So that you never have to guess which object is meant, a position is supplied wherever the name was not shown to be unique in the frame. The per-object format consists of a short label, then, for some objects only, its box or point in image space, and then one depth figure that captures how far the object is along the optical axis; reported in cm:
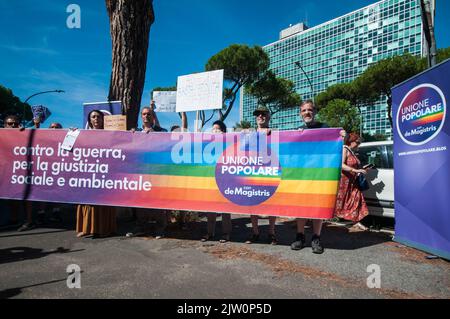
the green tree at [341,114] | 3925
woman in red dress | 527
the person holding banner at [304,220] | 403
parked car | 536
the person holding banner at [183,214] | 538
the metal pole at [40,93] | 2885
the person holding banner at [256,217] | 431
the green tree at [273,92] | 3325
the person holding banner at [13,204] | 541
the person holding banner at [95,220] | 457
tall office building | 7006
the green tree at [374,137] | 4858
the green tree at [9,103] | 4159
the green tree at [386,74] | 2817
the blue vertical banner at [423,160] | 331
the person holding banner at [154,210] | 472
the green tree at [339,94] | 4119
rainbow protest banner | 400
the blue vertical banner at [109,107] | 616
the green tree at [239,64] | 2989
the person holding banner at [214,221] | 453
